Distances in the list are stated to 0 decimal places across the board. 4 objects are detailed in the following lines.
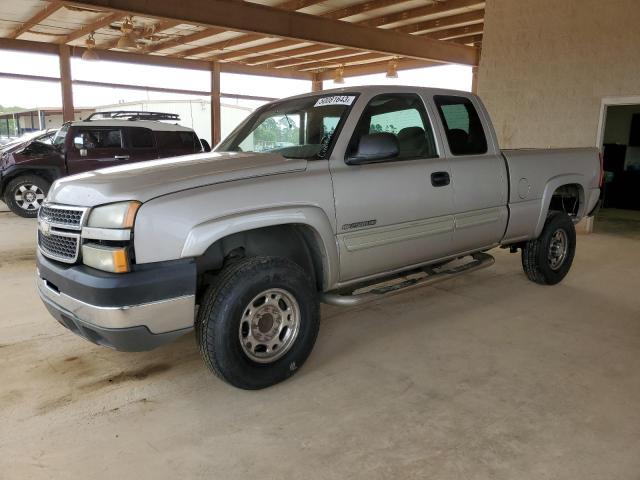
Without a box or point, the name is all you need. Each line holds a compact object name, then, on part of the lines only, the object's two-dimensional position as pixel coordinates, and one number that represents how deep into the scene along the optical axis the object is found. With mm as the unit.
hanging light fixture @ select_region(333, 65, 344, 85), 17844
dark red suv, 9125
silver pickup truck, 2514
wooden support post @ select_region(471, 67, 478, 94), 14950
